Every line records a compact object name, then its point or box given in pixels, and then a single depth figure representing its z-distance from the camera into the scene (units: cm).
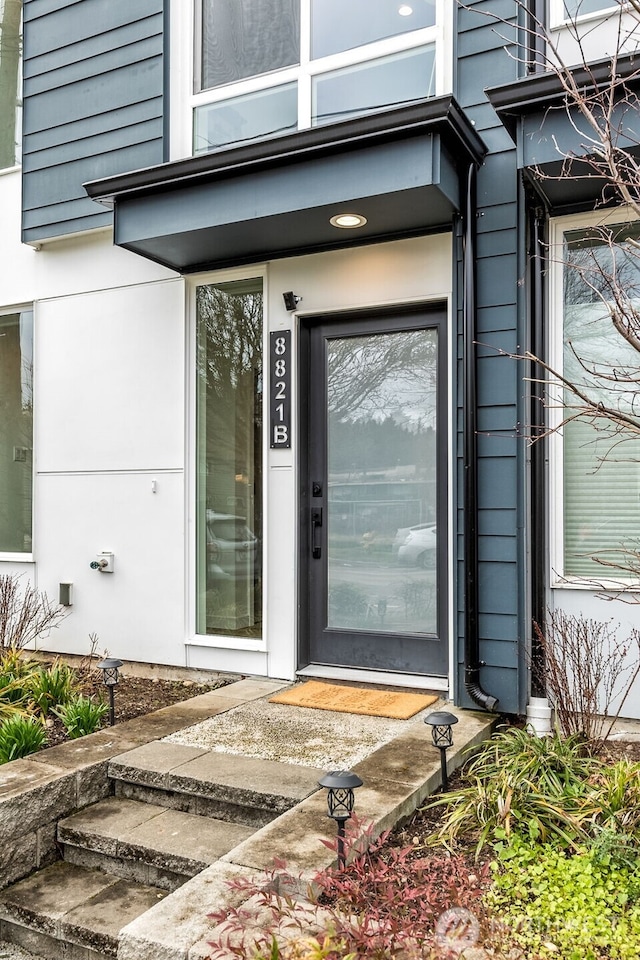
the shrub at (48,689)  440
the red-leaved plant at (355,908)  201
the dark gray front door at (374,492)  465
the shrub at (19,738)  368
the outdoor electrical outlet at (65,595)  572
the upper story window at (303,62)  449
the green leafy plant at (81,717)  404
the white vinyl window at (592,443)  408
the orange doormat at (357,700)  421
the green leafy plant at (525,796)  279
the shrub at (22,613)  532
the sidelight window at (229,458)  514
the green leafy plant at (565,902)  220
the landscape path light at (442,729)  308
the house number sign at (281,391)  492
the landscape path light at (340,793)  245
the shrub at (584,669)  352
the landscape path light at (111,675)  418
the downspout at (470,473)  416
